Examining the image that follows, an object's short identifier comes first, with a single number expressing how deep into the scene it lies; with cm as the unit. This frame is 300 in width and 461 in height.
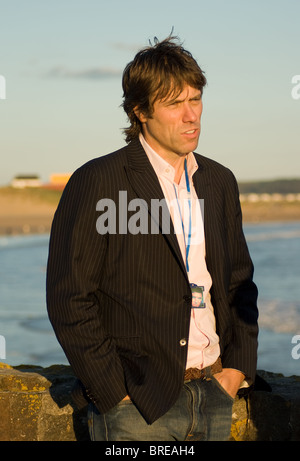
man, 477
